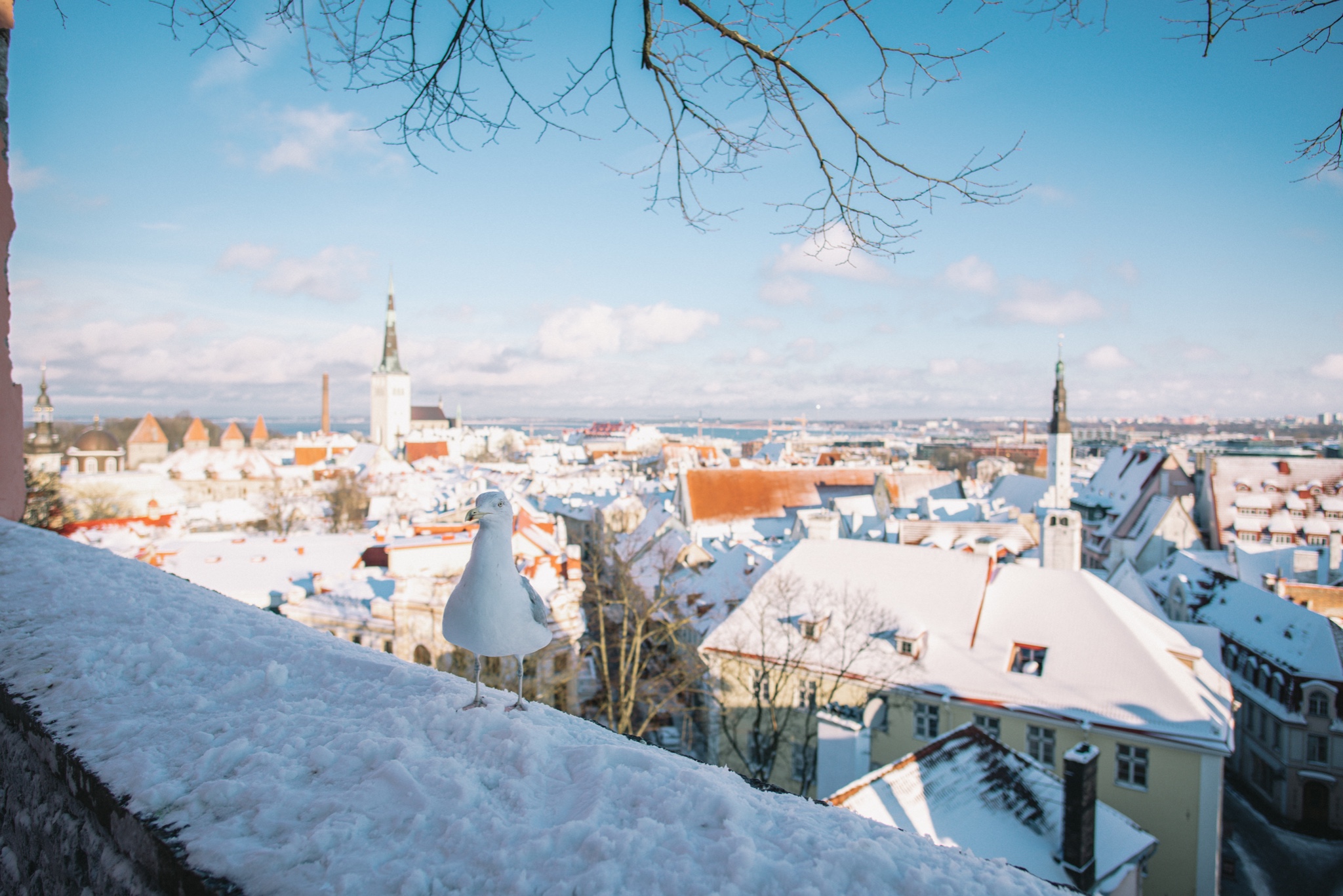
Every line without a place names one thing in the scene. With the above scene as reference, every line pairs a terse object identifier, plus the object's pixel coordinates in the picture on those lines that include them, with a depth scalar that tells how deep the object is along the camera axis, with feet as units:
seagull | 6.57
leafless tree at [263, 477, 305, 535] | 133.49
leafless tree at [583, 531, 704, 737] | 55.47
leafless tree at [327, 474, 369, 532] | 144.56
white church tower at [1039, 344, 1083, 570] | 83.35
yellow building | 44.24
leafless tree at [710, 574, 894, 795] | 52.26
